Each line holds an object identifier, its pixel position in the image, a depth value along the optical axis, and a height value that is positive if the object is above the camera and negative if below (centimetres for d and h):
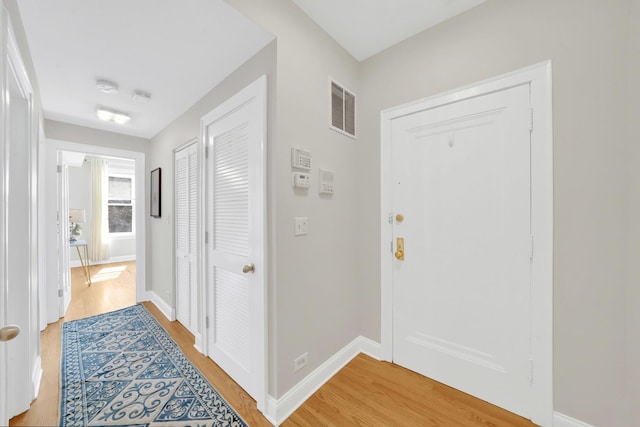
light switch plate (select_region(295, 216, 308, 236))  151 -9
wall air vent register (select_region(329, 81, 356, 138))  180 +80
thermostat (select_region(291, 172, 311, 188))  148 +21
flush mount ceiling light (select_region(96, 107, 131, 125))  233 +97
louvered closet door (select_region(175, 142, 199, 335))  234 -23
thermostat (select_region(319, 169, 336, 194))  169 +22
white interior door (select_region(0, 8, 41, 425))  119 -13
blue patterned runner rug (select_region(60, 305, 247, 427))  126 -109
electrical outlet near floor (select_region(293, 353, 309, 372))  150 -96
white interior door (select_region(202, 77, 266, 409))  148 -16
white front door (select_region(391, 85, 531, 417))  139 -22
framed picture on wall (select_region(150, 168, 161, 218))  297 +26
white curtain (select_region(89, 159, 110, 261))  489 +2
